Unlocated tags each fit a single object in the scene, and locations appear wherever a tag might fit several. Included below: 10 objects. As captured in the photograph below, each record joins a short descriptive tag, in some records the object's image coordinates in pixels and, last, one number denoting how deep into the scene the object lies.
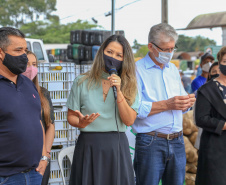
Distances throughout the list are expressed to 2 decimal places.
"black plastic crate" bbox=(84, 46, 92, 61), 21.25
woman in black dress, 3.75
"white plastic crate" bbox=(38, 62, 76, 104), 4.34
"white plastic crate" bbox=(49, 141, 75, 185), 4.37
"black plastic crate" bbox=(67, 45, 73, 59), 23.22
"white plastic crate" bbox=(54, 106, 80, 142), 4.36
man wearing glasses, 3.50
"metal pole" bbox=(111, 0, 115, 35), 13.49
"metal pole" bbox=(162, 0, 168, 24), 9.07
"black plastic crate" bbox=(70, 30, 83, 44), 23.68
